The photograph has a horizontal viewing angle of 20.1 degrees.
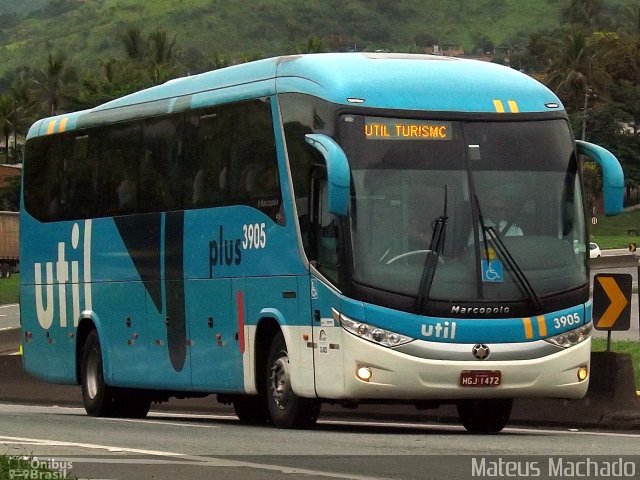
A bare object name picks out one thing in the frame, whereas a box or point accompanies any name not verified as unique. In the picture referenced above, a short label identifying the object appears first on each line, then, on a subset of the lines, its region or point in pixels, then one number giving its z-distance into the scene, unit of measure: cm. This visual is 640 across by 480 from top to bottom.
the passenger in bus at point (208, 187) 1825
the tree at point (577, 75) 14800
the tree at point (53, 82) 16588
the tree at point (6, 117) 16012
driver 1583
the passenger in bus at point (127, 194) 2050
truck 9712
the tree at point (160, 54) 16775
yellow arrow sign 1791
